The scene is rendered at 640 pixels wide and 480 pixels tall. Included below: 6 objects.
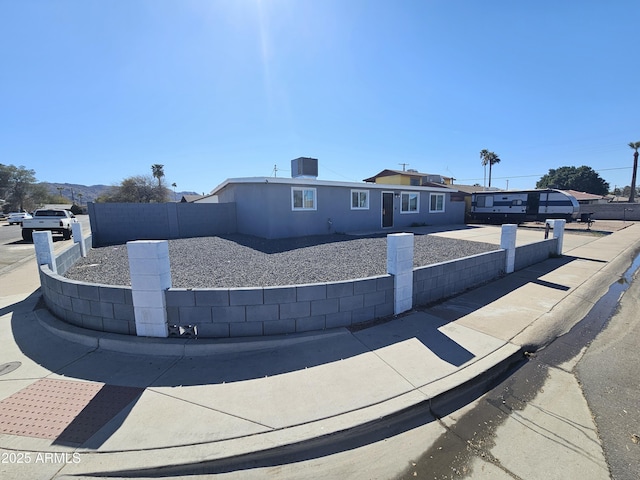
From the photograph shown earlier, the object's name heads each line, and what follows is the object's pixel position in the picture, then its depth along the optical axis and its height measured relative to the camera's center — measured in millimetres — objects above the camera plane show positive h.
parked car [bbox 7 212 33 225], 29047 -784
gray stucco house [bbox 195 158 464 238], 11477 -71
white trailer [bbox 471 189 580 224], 19984 -457
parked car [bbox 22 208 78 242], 14469 -658
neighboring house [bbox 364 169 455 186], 31141 +2748
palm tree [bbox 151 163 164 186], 57781 +7492
